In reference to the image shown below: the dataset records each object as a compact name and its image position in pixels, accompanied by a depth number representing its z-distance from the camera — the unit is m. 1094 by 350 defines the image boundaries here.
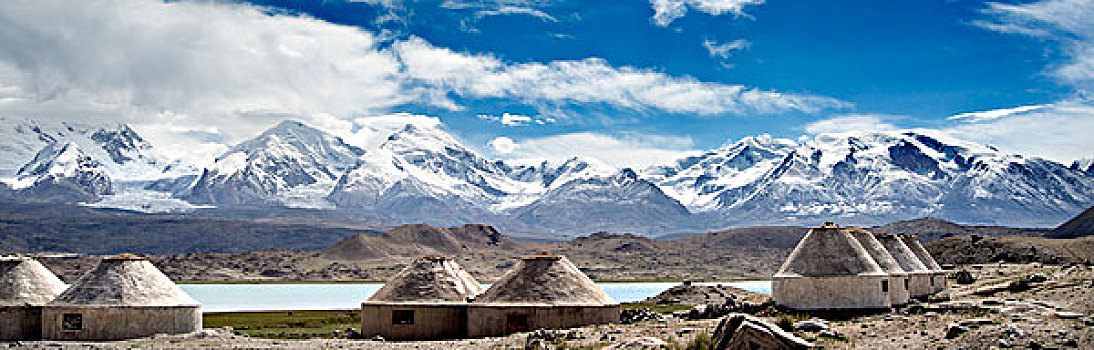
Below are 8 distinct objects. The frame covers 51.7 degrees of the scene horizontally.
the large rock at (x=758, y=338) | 25.44
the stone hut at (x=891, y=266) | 41.41
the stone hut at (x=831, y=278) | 37.56
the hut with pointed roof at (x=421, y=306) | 42.34
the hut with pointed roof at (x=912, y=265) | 50.00
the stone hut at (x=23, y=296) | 40.44
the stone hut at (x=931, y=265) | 53.81
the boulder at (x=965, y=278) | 60.88
